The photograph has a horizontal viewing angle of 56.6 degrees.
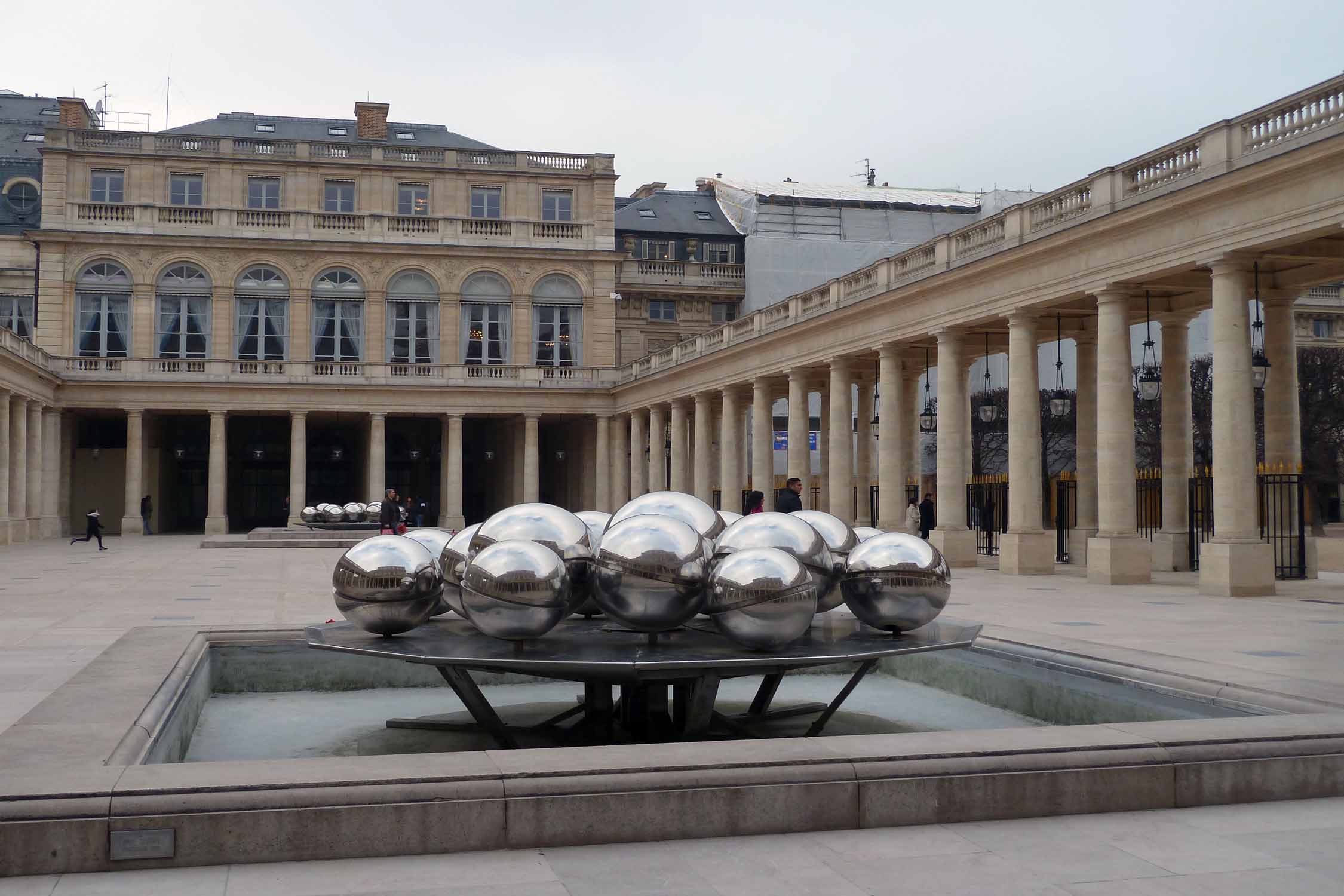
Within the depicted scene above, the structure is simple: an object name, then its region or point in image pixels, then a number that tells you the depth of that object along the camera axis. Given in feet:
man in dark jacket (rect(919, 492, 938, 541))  114.32
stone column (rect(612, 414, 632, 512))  197.57
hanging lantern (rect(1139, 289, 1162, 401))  85.15
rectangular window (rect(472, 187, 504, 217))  211.20
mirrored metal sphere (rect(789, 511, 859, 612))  33.65
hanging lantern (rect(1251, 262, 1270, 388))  76.79
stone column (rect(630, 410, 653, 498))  186.19
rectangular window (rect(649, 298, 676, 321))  229.45
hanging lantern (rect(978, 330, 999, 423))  106.32
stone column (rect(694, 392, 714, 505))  159.22
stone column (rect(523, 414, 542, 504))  198.18
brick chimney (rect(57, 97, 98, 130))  205.77
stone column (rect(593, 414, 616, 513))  199.52
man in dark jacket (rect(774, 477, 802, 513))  66.64
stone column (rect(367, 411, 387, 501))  191.93
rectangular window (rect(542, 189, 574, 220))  213.25
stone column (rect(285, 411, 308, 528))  189.98
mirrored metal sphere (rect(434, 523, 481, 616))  32.55
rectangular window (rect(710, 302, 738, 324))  231.50
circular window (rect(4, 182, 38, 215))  219.82
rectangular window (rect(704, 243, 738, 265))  234.38
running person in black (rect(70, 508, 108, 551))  137.90
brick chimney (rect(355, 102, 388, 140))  217.77
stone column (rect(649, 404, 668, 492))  174.91
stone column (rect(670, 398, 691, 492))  169.58
